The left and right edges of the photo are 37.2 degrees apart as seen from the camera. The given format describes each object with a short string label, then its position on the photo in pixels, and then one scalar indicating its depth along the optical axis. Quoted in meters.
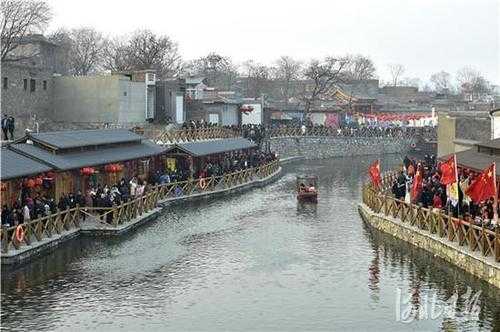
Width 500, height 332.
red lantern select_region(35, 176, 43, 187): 31.00
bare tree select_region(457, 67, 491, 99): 160.16
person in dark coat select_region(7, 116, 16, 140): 40.44
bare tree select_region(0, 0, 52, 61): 68.12
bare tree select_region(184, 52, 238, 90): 123.06
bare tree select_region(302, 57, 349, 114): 96.50
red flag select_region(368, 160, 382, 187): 39.50
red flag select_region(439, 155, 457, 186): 26.75
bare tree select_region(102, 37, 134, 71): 91.91
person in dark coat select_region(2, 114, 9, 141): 40.31
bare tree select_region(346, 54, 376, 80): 159.75
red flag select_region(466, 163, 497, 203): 24.31
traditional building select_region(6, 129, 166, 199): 32.97
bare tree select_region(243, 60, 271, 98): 121.69
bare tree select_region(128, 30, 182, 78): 88.50
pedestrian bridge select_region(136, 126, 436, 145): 50.78
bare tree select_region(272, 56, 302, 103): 135.62
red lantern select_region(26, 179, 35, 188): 30.39
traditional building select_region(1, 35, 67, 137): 50.53
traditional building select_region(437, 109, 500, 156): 45.72
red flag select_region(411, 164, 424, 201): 31.31
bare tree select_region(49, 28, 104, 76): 101.69
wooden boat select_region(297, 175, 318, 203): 45.28
